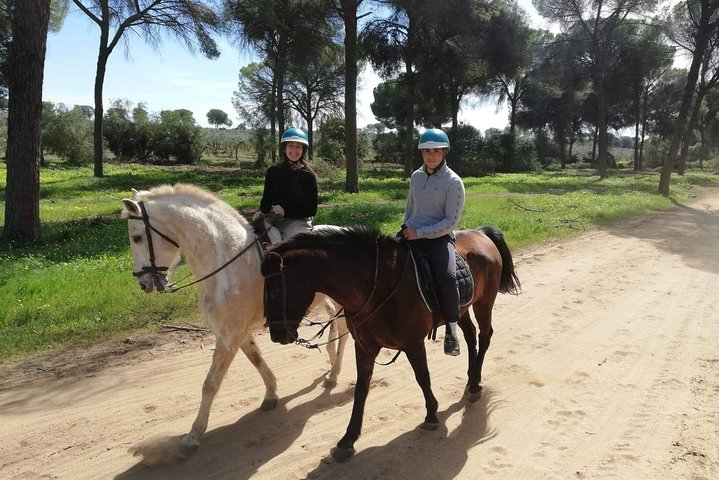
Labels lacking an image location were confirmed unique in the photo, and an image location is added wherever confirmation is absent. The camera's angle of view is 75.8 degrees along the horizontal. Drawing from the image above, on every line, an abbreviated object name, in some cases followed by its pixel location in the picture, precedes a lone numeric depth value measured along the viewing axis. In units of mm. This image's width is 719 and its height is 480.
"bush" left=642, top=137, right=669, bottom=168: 52359
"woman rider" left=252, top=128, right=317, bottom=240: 4773
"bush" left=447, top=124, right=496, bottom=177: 35562
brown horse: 3168
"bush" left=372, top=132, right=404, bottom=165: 46812
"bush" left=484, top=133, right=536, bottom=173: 39312
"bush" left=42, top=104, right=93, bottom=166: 32531
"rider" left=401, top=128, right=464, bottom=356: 3764
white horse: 3719
